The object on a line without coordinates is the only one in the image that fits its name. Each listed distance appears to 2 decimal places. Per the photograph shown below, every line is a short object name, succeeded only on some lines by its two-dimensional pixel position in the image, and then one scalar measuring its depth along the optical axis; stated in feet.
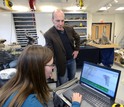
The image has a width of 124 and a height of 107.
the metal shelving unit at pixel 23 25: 16.90
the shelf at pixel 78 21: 17.71
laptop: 2.99
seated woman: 2.22
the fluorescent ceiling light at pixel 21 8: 15.24
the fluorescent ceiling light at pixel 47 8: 15.75
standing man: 5.29
